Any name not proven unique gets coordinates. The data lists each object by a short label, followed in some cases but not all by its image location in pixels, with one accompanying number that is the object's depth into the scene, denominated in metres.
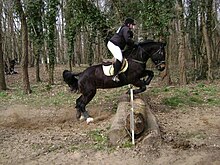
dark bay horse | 9.59
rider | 9.01
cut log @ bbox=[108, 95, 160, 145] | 7.07
